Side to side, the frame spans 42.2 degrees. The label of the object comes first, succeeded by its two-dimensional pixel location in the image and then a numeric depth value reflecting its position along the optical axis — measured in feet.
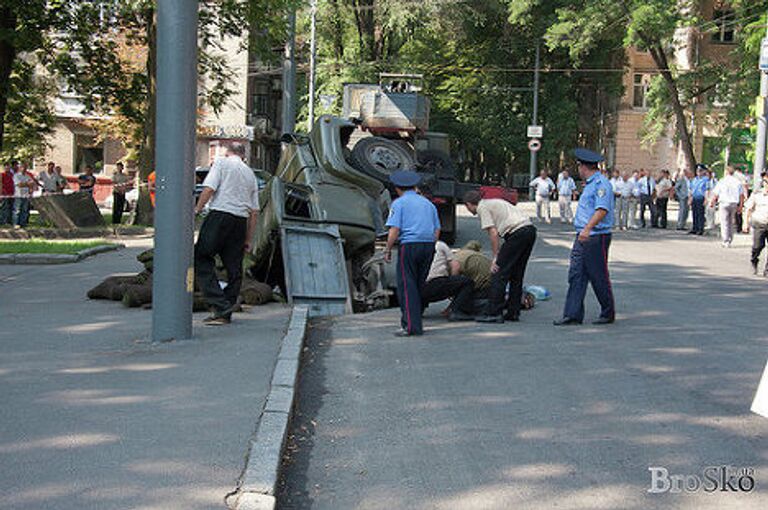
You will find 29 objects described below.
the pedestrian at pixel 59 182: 90.52
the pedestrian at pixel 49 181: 89.21
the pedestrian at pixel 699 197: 86.38
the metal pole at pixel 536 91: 159.84
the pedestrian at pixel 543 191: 98.48
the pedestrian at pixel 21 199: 76.54
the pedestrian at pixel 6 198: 77.61
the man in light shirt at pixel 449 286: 34.88
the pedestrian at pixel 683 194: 96.17
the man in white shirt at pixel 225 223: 31.22
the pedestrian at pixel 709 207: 87.20
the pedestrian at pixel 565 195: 96.73
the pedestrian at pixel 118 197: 86.58
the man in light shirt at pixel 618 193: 94.94
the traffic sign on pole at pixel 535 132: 133.90
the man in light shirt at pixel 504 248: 34.45
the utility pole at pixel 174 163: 27.71
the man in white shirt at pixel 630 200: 95.20
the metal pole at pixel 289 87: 103.72
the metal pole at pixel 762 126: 85.66
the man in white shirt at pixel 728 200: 71.56
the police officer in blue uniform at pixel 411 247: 32.19
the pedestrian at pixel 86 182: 94.91
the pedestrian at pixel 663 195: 96.58
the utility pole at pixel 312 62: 133.69
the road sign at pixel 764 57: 81.15
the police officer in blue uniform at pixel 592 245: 33.32
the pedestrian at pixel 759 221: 53.52
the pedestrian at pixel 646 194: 96.73
